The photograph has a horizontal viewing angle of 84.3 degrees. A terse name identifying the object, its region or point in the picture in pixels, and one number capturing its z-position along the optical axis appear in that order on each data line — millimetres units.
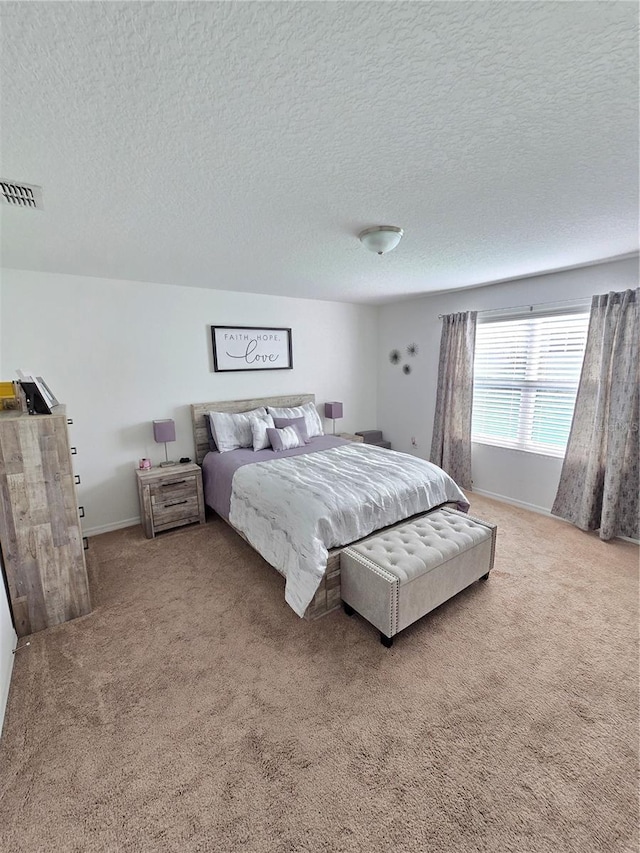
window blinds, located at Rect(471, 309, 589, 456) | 3383
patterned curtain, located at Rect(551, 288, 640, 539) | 2902
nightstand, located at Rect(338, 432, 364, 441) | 4664
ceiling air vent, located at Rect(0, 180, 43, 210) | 1571
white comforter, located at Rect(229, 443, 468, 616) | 2201
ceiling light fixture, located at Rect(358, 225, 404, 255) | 2113
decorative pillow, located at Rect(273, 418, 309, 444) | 3988
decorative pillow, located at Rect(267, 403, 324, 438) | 4125
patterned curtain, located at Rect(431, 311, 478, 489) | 4121
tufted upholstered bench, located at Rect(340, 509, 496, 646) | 1944
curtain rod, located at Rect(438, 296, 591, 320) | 3166
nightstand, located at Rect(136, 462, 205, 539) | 3236
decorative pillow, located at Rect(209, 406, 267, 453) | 3689
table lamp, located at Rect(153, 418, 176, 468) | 3455
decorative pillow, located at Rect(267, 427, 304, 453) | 3654
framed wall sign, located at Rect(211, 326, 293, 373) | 3930
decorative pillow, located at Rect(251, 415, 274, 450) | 3666
